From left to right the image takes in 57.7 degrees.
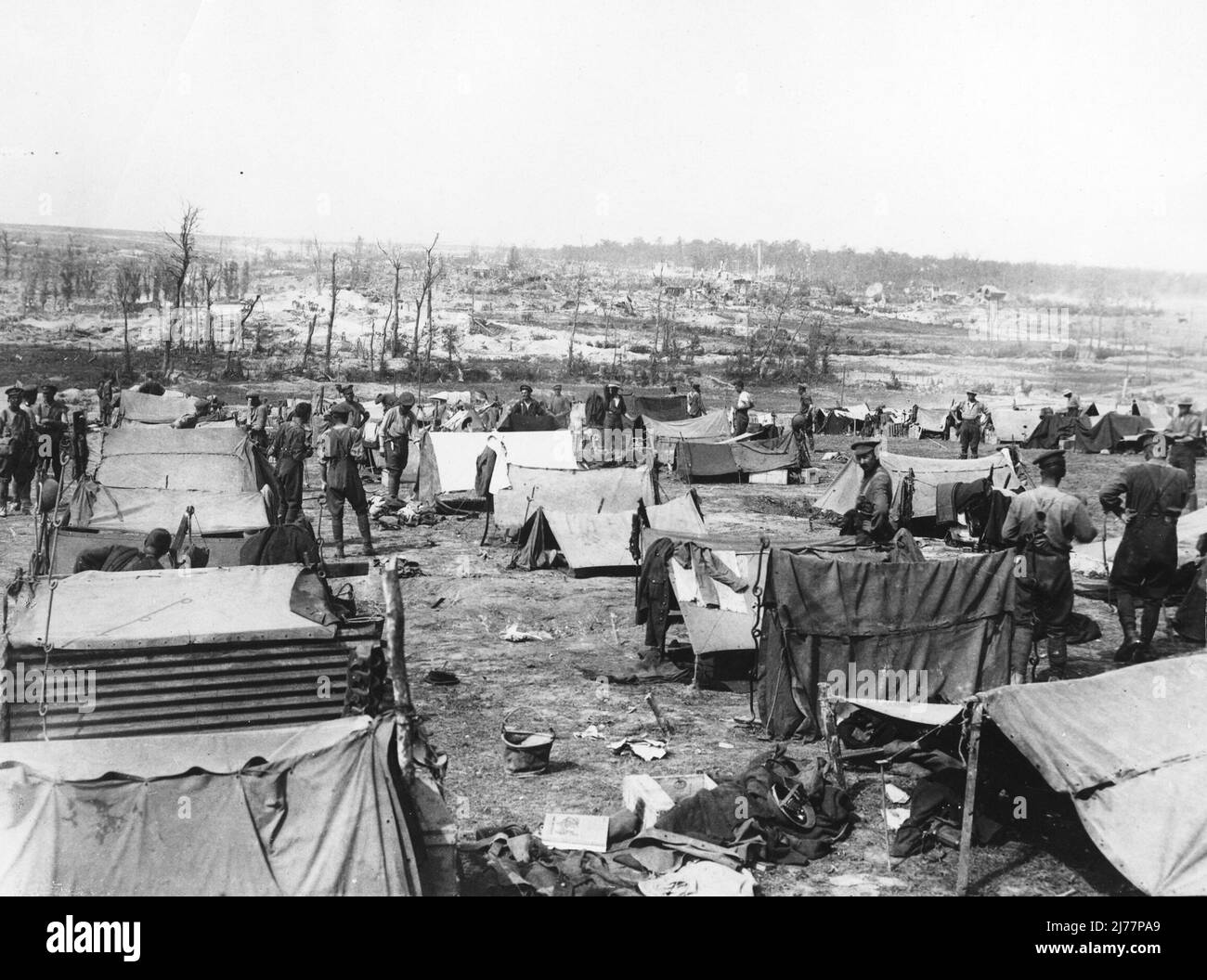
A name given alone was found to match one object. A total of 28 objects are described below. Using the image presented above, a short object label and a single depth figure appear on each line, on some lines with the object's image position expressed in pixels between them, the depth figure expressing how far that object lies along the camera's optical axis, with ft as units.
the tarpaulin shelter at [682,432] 72.54
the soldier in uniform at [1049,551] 28.50
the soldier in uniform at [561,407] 72.59
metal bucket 23.30
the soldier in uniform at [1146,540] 30.60
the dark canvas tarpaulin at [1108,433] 88.17
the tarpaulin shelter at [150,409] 68.39
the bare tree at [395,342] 156.47
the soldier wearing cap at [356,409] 58.35
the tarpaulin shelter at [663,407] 86.43
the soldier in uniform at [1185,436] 52.80
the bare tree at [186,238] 129.78
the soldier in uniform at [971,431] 76.54
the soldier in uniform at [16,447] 50.08
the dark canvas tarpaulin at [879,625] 25.64
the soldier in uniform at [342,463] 42.98
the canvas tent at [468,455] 57.00
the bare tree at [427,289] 144.77
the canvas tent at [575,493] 47.80
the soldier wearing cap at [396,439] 57.06
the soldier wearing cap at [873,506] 31.27
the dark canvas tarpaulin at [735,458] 68.80
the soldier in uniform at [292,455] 44.11
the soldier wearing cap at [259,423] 58.85
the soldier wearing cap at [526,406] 65.36
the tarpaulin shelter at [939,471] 52.21
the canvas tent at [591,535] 42.39
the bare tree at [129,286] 186.27
